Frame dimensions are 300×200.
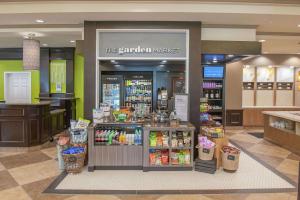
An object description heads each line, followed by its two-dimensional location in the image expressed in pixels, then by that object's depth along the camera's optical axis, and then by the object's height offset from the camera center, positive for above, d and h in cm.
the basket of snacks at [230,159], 445 -118
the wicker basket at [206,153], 450 -108
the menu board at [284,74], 997 +90
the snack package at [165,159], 454 -121
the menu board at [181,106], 489 -23
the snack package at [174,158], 456 -119
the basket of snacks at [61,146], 455 -100
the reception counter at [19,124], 586 -75
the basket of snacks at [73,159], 432 -119
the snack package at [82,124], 464 -58
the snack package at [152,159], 453 -121
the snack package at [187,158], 456 -119
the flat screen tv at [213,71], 798 +80
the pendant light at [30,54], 622 +102
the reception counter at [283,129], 599 -89
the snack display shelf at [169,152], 450 -109
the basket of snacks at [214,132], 477 -73
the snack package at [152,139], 453 -84
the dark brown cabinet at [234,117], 910 -82
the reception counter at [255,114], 937 -71
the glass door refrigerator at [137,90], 726 +13
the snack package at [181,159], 456 -121
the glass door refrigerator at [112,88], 717 +18
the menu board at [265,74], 988 +89
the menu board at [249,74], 982 +87
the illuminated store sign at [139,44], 510 +106
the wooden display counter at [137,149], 451 -103
